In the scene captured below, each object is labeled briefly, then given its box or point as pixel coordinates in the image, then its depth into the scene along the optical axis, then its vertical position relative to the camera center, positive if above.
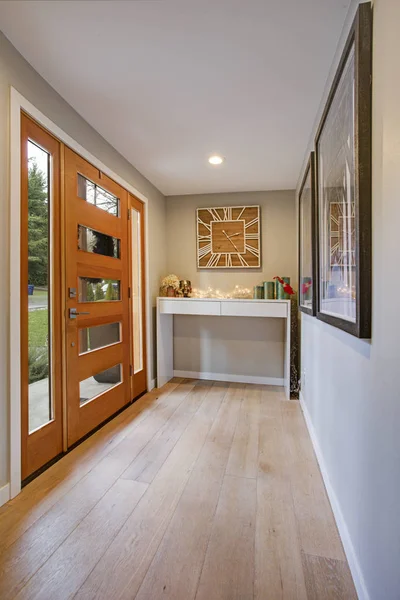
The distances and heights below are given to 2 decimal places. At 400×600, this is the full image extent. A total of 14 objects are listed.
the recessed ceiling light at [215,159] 2.91 +1.32
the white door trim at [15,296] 1.63 +0.02
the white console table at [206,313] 3.37 -0.16
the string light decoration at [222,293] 3.88 +0.07
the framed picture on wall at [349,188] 1.09 +0.46
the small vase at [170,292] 3.78 +0.08
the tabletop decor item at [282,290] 3.41 +0.09
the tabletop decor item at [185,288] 3.89 +0.13
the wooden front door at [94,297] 2.21 +0.01
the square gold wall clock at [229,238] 3.84 +0.76
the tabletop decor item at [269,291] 3.54 +0.08
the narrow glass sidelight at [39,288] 1.84 +0.06
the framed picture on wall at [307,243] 2.13 +0.46
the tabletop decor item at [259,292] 3.61 +0.07
